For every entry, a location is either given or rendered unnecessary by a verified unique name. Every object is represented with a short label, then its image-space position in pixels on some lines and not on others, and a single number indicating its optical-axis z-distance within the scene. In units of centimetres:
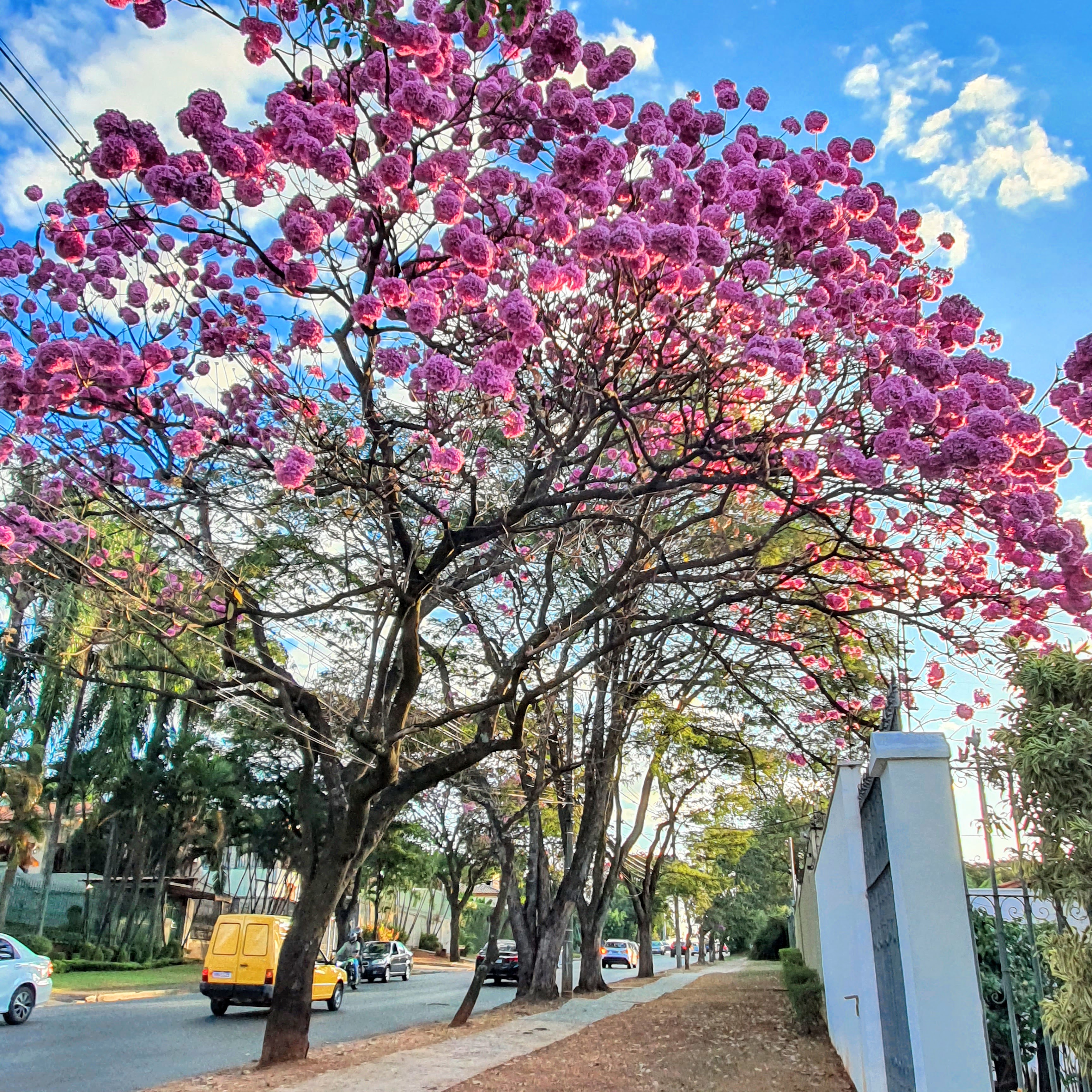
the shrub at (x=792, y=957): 1656
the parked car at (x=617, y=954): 4322
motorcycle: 2223
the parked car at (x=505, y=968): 2548
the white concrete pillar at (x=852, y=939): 551
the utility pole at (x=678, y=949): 3972
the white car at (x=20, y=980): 1148
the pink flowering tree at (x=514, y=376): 482
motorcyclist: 2250
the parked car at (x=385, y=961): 2636
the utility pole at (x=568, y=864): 1600
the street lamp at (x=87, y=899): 2622
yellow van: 1434
